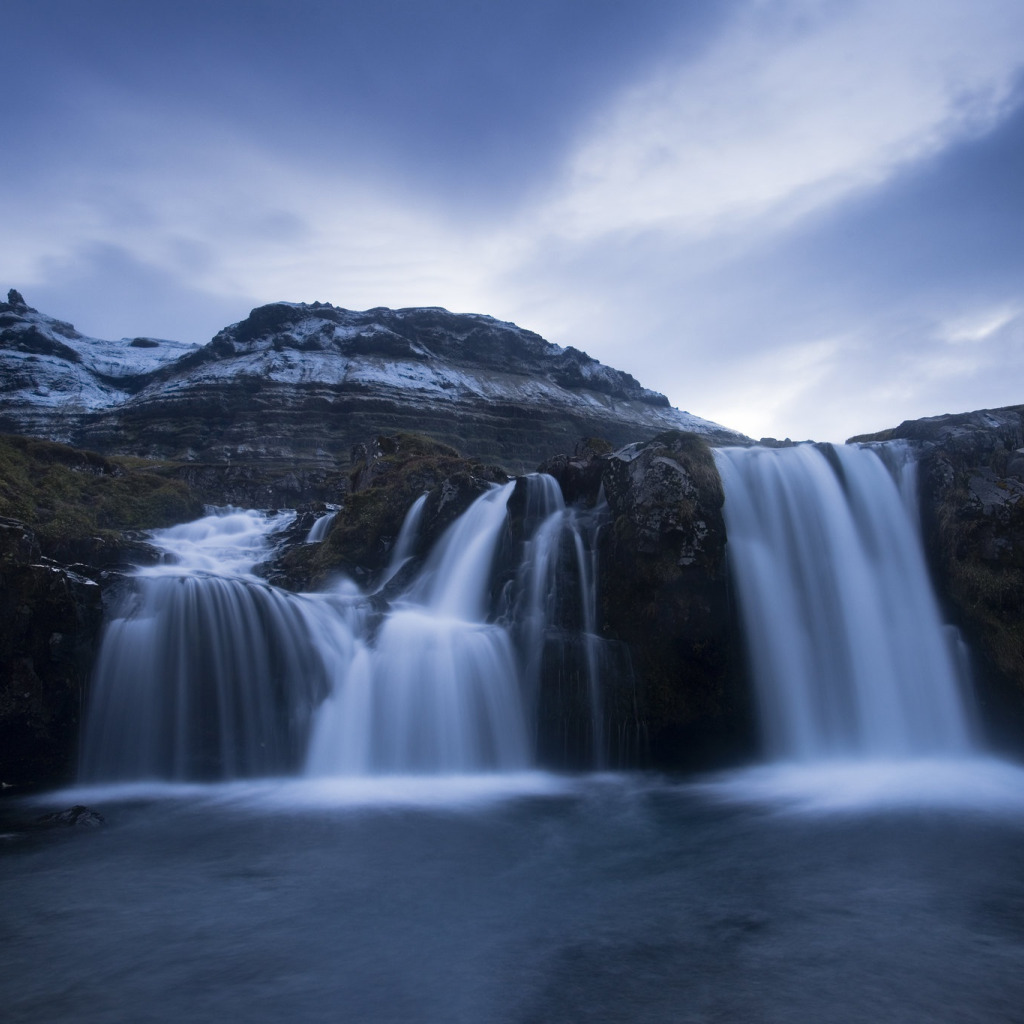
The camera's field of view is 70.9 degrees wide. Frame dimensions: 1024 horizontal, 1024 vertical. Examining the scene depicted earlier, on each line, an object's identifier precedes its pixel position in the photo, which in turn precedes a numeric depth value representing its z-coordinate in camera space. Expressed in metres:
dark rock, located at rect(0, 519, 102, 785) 12.85
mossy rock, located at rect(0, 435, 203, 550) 22.91
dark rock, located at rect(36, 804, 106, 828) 10.62
